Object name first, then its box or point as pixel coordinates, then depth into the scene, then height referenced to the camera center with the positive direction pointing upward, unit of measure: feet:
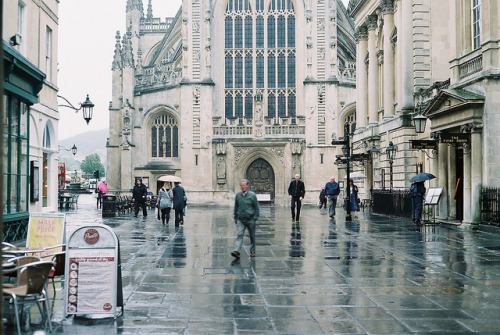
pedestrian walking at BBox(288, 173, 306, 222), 70.85 -1.27
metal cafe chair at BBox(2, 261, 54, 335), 18.03 -3.19
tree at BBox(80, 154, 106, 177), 465.88 +14.92
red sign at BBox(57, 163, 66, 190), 143.46 +1.67
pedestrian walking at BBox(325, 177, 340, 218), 76.84 -1.39
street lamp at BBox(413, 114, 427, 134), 63.93 +6.48
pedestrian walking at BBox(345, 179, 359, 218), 76.74 -2.46
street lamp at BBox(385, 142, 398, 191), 80.43 +4.27
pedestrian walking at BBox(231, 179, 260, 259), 38.81 -2.02
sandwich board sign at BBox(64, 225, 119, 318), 21.06 -3.23
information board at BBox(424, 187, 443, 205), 62.00 -1.51
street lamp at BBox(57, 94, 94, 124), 64.54 +8.21
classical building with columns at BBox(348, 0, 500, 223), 57.36 +11.54
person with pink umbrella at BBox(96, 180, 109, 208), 108.06 -1.05
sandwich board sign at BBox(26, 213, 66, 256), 27.09 -2.26
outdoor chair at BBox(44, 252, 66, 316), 22.98 -3.33
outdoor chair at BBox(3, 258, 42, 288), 20.99 -2.89
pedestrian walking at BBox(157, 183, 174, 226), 67.36 -2.33
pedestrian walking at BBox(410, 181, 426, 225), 65.67 -1.92
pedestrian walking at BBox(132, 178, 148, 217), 80.64 -1.65
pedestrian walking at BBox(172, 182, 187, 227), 65.26 -2.14
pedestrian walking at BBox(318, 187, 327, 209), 120.88 -3.64
